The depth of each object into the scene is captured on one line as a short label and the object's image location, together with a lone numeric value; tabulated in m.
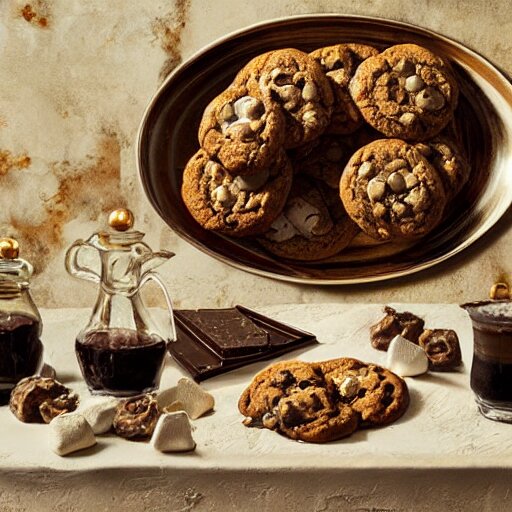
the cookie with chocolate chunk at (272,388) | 0.81
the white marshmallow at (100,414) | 0.78
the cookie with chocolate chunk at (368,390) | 0.81
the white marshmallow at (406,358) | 0.88
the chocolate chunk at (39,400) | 0.80
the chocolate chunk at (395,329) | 0.94
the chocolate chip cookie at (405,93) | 1.05
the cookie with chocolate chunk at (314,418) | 0.78
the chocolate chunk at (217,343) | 0.91
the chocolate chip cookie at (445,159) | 1.07
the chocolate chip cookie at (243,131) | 1.03
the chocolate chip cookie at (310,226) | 1.08
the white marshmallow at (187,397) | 0.82
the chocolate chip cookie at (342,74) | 1.06
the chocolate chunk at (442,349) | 0.90
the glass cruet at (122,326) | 0.83
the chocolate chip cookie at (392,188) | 1.05
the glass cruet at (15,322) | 0.82
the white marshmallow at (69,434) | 0.76
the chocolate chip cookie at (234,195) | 1.05
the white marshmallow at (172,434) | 0.76
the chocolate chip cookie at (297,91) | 1.04
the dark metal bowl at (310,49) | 1.08
